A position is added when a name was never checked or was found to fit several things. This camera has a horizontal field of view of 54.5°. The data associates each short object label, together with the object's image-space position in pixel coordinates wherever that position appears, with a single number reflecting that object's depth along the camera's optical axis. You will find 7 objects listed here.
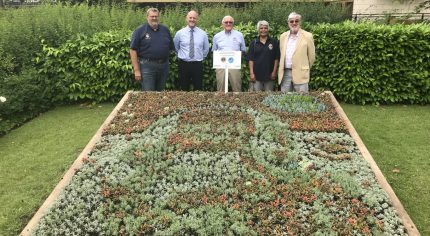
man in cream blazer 6.46
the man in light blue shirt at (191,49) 7.19
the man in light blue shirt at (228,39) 7.08
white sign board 6.85
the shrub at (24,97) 7.33
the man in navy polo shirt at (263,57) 6.89
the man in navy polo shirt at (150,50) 6.85
